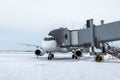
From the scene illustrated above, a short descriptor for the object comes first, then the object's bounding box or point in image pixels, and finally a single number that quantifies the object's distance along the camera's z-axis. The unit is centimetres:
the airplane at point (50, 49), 1307
